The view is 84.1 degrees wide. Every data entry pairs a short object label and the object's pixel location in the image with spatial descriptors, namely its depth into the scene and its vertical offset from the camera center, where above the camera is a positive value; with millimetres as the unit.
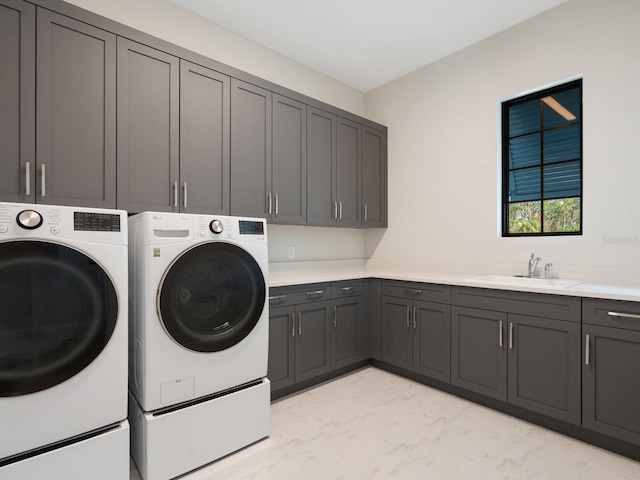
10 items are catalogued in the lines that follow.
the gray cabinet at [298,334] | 2518 -713
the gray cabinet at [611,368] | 1859 -702
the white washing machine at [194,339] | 1704 -520
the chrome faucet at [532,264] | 2665 -189
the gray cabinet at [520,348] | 2086 -712
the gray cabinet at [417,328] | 2701 -723
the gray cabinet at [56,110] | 1706 +664
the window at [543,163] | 2676 +612
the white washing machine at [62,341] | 1336 -417
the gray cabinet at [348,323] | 2918 -719
